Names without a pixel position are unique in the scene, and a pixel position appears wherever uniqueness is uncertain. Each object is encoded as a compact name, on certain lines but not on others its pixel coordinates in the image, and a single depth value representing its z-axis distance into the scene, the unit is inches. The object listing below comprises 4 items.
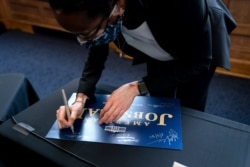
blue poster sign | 25.5
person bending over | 21.5
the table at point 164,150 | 23.2
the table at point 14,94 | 38.8
